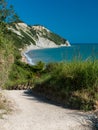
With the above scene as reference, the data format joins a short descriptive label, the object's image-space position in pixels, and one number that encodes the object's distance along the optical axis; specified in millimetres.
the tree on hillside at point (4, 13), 11984
